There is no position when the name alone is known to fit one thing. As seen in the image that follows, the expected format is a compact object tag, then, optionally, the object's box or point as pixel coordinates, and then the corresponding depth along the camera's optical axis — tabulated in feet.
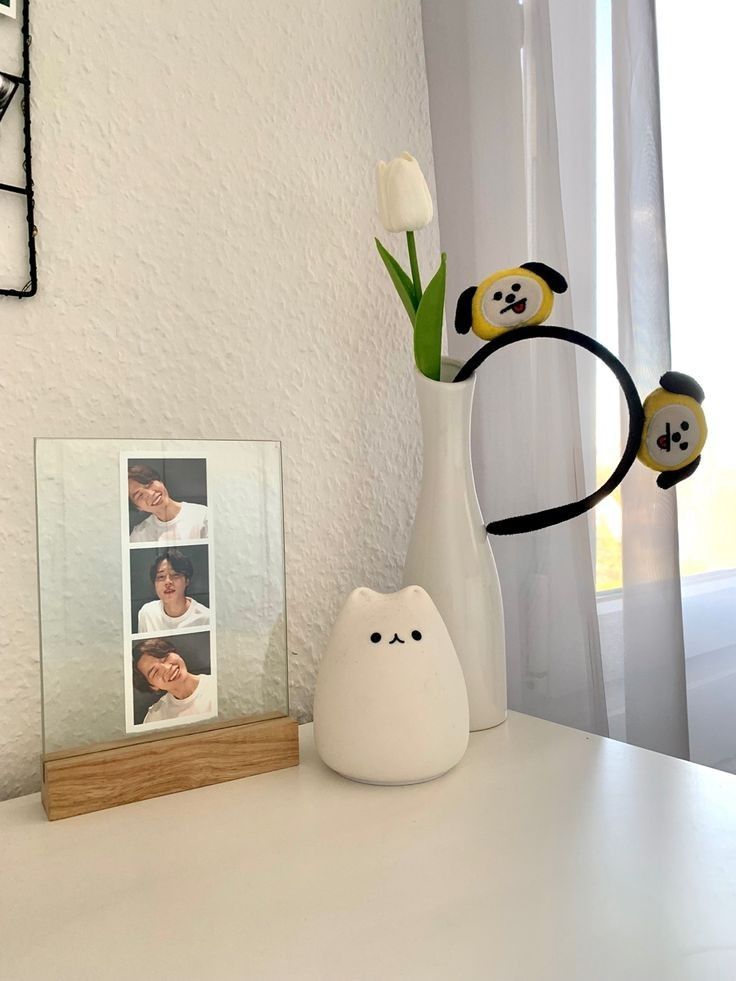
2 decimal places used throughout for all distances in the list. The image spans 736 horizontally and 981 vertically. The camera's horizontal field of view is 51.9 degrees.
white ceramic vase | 2.52
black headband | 2.42
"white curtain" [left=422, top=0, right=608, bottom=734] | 3.06
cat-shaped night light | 2.05
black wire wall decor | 2.22
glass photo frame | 2.01
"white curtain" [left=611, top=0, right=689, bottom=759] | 3.02
